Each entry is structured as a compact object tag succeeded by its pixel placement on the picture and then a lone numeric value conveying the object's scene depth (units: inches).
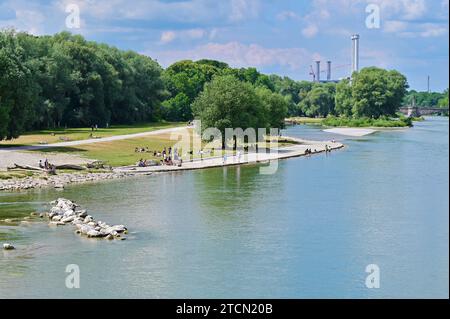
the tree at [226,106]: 3705.7
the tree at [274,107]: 4499.8
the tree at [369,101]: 7741.1
